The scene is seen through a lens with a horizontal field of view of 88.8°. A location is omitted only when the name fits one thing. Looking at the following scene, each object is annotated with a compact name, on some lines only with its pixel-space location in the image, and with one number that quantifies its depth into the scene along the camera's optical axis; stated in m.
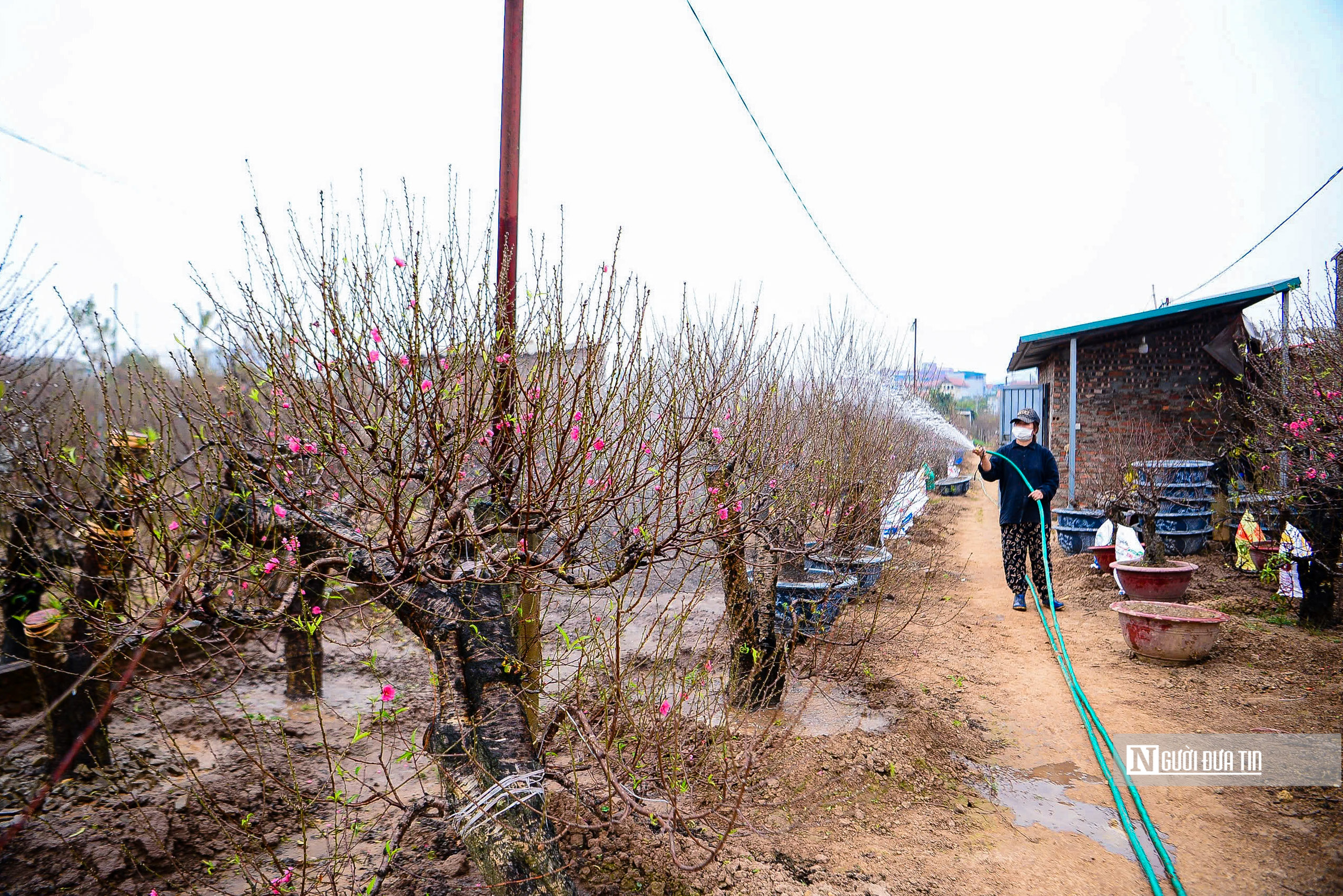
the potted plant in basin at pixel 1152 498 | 6.54
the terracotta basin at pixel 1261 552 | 7.29
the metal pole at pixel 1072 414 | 11.57
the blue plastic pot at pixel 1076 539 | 9.61
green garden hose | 2.92
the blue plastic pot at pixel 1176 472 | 8.68
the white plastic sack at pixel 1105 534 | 8.30
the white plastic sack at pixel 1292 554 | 5.82
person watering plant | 6.97
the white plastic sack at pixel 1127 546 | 7.78
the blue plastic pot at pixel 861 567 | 5.70
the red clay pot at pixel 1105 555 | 8.20
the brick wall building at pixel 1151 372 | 10.70
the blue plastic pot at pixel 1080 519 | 9.48
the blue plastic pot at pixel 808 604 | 5.23
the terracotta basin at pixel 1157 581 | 6.44
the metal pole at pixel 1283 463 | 6.15
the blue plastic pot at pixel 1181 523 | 8.71
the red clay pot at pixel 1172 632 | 5.22
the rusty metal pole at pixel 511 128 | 3.74
